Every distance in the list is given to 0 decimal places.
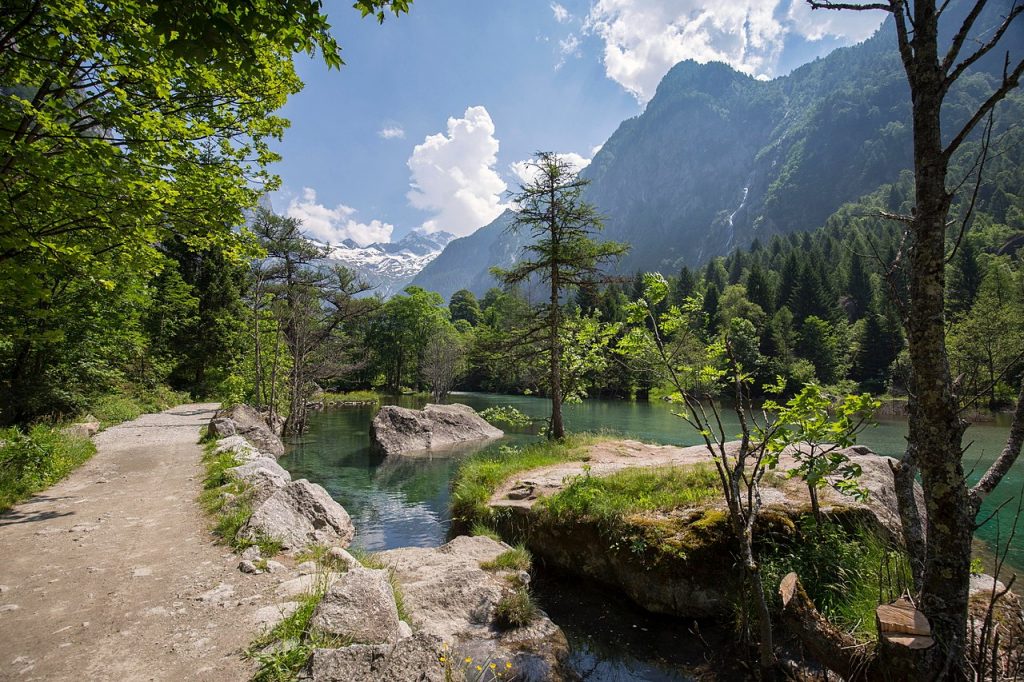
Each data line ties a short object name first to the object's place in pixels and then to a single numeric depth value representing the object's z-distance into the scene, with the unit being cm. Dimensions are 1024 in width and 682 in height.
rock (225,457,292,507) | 832
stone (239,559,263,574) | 576
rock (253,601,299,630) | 447
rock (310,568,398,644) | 414
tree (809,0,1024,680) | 280
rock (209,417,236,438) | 1542
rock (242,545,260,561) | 609
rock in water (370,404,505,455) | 2142
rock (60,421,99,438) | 1317
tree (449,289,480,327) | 9923
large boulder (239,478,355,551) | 702
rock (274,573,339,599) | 513
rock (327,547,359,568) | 624
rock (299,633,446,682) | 343
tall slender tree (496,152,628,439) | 1560
